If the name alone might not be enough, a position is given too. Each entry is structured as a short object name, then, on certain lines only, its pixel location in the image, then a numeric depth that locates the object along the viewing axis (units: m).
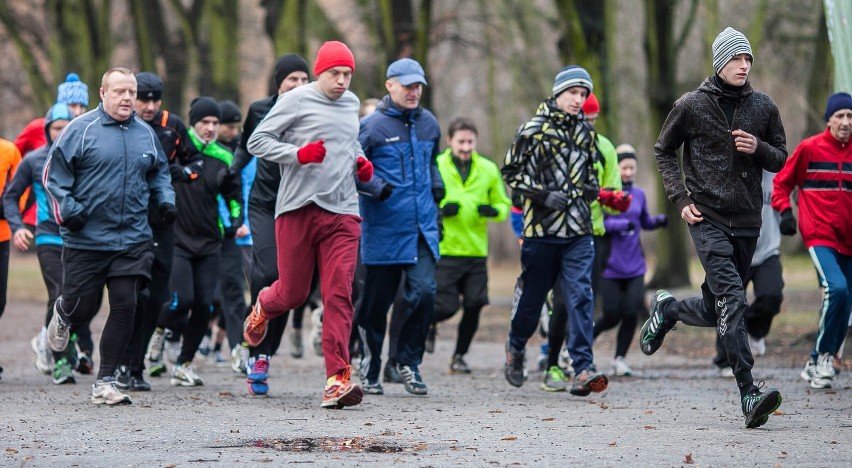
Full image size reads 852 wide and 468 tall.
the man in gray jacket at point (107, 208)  18.22
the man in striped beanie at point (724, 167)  16.23
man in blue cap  19.70
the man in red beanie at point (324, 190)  17.62
